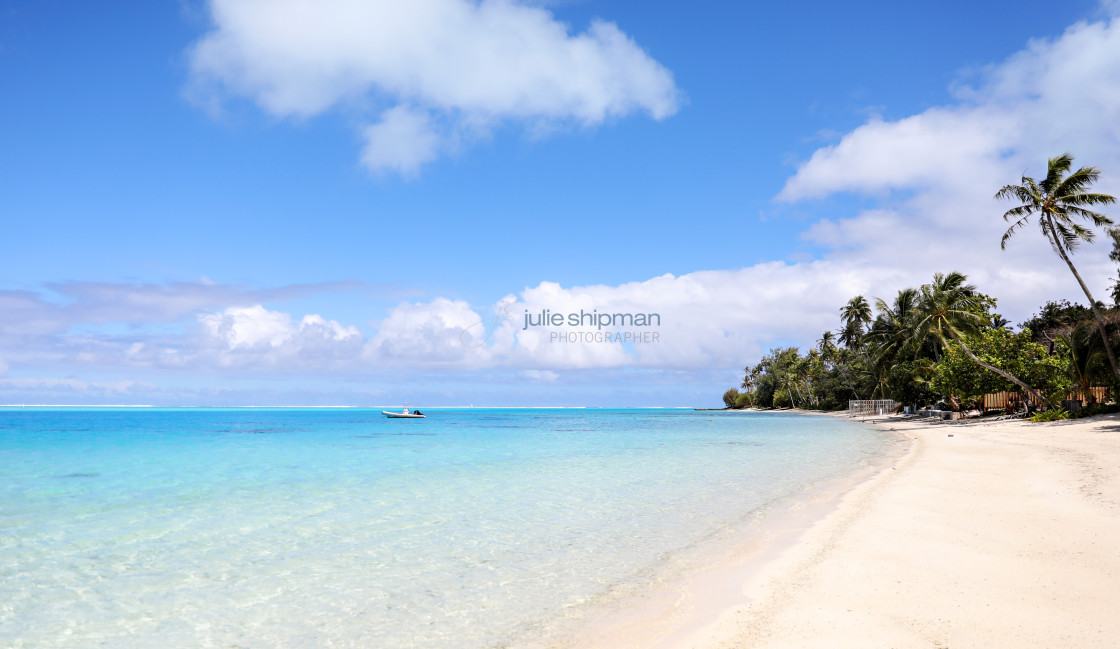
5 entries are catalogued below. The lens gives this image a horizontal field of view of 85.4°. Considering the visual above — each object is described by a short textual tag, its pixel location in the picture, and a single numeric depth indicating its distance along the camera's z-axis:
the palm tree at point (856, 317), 77.88
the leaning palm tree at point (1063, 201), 28.09
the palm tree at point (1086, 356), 29.84
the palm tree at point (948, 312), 43.88
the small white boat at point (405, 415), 89.19
